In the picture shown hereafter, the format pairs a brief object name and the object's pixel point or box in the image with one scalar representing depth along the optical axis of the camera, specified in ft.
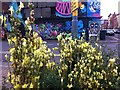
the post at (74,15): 14.53
